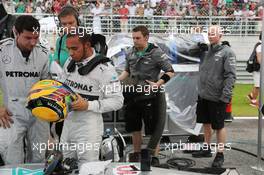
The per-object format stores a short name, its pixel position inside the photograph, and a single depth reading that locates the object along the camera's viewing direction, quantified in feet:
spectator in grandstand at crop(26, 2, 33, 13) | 40.70
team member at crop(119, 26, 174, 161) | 16.38
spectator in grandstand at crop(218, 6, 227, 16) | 43.52
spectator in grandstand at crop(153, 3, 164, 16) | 42.66
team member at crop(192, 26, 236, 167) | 16.71
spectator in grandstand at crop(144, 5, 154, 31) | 41.34
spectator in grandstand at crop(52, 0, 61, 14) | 35.67
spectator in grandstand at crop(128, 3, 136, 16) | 42.28
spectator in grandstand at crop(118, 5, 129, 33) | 40.04
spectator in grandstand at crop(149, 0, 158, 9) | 43.62
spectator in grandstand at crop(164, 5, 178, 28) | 41.40
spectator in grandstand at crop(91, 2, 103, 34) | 39.35
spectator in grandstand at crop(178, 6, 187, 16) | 42.70
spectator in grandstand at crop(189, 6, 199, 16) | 42.39
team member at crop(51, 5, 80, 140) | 12.78
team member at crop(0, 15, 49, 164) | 11.15
